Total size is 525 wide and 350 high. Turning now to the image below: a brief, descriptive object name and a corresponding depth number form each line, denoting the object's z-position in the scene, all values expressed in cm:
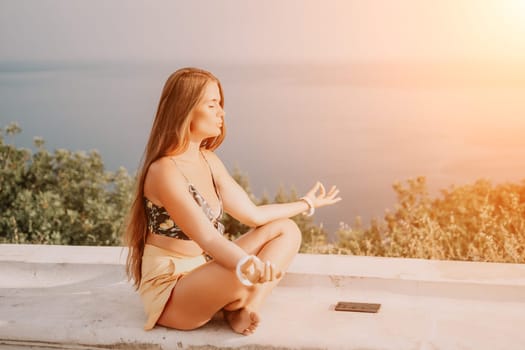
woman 266
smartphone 307
